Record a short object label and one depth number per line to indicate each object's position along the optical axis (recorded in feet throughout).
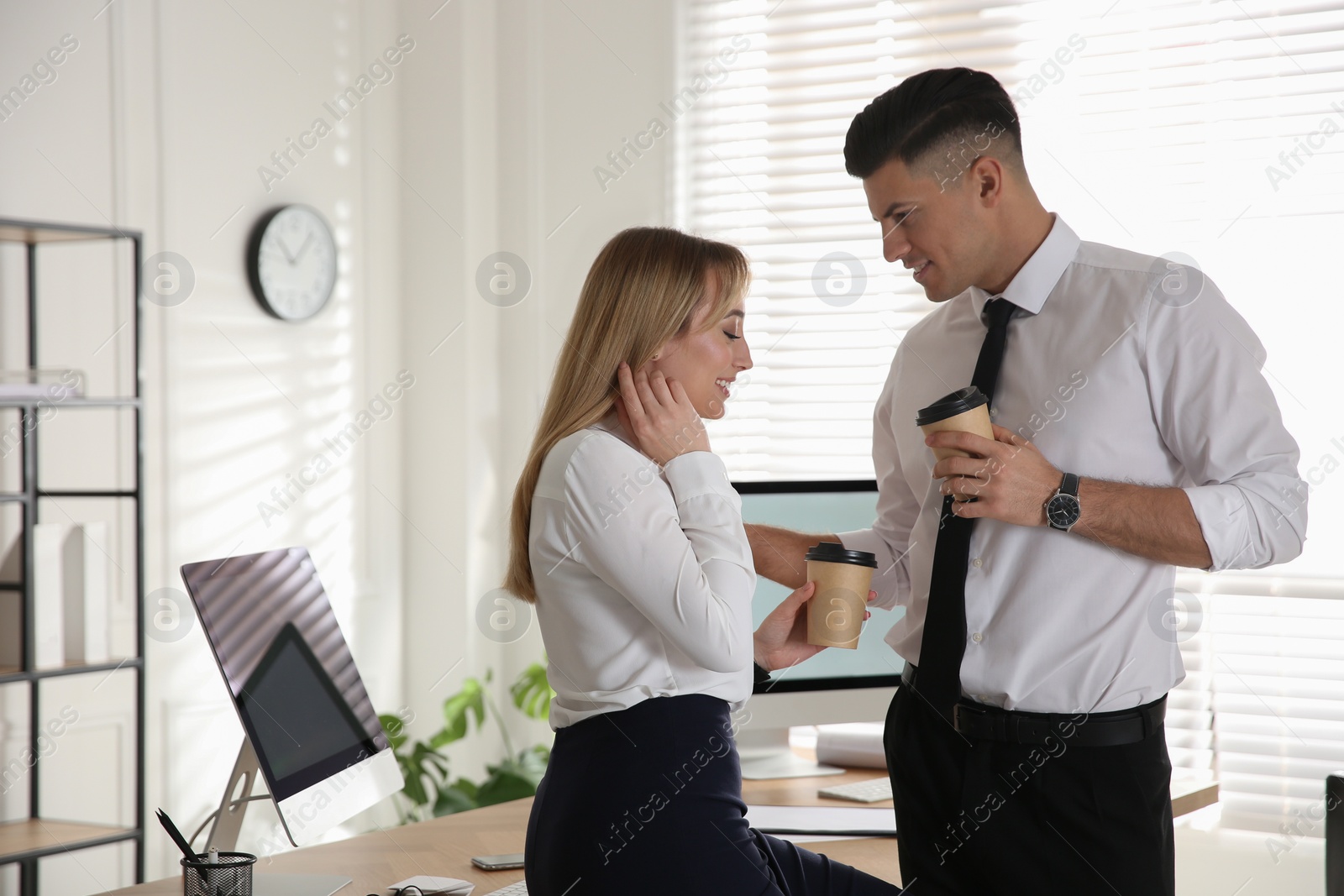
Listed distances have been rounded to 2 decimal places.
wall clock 11.99
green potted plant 11.69
